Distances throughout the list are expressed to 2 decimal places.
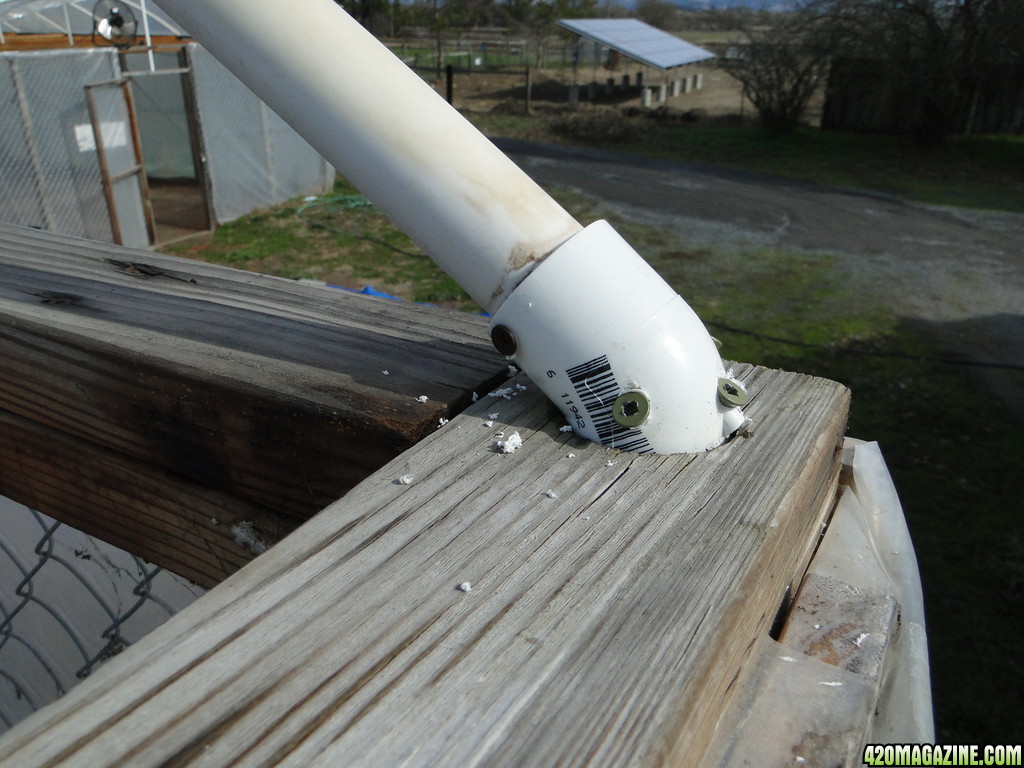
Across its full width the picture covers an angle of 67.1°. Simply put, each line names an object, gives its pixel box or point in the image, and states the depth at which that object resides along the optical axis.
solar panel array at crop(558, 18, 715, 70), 14.00
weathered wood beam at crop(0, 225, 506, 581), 0.21
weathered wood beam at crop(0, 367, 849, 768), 0.12
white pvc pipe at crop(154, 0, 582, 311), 0.20
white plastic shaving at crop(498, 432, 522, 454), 0.20
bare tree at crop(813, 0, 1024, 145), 10.51
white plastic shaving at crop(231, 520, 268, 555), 0.21
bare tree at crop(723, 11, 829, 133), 12.15
